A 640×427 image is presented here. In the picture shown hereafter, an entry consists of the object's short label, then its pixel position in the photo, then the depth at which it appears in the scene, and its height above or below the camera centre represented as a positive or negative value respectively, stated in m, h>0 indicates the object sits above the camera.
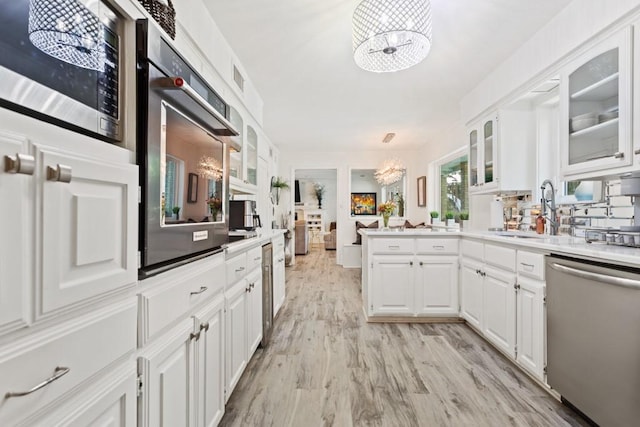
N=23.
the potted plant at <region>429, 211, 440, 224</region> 5.83 -0.13
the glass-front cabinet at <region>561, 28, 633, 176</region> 1.71 +0.67
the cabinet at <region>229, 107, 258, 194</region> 2.70 +0.52
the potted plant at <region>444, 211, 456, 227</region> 4.03 -0.06
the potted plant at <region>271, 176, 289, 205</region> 6.10 +0.57
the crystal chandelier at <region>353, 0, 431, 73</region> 1.76 +1.09
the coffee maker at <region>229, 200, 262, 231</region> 2.85 -0.02
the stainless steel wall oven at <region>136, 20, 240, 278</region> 0.87 +0.19
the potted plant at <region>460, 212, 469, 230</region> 3.91 -0.06
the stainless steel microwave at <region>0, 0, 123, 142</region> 0.53 +0.31
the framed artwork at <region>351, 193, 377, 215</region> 10.73 +0.39
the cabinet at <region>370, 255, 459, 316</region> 3.06 -0.74
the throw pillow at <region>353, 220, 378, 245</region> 6.65 -0.26
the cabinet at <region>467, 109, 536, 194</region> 2.95 +0.64
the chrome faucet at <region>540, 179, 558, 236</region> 2.48 +0.02
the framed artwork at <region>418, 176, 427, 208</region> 6.40 +0.49
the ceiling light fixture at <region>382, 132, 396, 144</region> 5.52 +1.44
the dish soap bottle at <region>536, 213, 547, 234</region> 2.67 -0.07
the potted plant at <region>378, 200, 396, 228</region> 3.73 +0.06
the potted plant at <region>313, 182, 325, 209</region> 12.05 +0.90
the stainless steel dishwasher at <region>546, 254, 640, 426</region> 1.31 -0.59
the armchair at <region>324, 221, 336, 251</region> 9.35 -0.85
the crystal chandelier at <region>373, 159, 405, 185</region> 5.93 +0.85
